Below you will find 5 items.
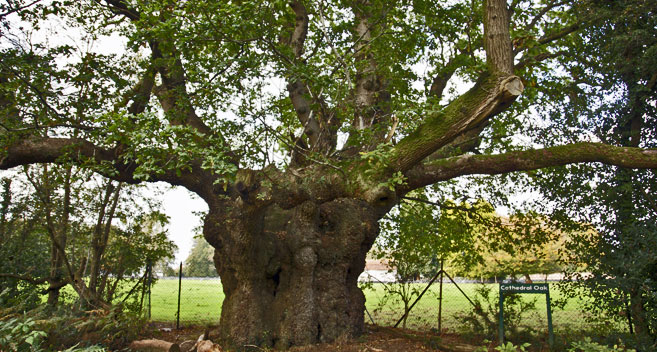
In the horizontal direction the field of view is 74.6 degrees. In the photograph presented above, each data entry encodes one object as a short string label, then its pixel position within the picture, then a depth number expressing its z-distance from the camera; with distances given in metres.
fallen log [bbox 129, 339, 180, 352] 6.78
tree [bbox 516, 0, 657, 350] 6.66
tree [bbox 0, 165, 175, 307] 9.28
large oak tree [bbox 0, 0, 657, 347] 6.29
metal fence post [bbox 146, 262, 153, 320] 10.77
